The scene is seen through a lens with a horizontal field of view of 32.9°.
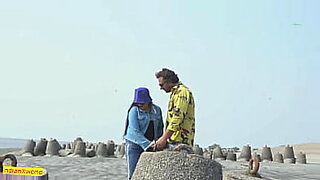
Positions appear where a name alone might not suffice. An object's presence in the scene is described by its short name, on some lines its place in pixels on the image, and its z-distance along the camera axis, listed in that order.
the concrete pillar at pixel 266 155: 25.73
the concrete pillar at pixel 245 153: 25.15
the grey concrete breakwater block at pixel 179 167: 4.68
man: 5.13
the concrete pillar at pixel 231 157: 24.88
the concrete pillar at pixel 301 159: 27.18
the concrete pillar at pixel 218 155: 24.92
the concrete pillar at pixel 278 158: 25.47
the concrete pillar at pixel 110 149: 22.97
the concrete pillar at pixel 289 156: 26.16
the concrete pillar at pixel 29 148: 22.89
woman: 5.53
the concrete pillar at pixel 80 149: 21.92
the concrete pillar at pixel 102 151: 22.80
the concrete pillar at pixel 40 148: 22.95
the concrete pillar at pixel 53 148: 22.39
